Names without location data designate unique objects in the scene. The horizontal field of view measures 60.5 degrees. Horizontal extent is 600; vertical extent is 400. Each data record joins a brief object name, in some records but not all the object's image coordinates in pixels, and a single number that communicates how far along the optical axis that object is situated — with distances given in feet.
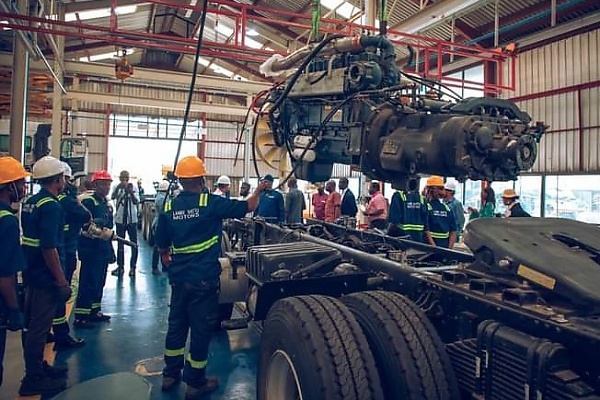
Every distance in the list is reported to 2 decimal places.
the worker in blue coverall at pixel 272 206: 26.68
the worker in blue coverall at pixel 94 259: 17.48
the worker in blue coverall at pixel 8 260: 10.02
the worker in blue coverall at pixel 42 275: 12.02
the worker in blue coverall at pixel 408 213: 18.42
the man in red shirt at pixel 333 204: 33.73
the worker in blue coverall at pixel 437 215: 19.21
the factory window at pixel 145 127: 75.72
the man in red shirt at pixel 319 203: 36.27
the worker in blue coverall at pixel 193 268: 12.16
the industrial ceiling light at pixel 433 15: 25.49
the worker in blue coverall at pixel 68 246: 15.28
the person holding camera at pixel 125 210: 27.02
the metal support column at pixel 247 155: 45.44
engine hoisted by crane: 9.13
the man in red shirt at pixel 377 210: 29.53
